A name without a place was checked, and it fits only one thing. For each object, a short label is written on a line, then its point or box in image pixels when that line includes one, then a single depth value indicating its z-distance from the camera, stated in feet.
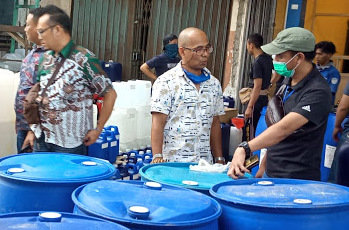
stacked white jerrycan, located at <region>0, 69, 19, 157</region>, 15.67
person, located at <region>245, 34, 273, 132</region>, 21.29
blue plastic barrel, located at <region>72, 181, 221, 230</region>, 5.33
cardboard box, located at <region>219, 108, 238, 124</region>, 23.41
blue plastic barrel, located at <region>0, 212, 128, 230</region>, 4.91
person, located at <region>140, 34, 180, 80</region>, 21.56
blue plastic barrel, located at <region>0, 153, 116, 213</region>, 6.58
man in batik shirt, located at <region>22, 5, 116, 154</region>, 10.03
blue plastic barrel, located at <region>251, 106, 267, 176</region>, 18.10
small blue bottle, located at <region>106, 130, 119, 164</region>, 16.33
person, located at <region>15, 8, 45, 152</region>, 11.71
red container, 23.30
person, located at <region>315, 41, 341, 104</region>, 20.94
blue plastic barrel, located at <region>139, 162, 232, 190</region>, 7.03
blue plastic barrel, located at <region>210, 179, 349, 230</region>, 5.93
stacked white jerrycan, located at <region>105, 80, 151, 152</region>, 19.08
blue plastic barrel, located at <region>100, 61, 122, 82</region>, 30.53
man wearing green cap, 8.70
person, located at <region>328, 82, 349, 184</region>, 15.06
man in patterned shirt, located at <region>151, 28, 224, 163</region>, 10.64
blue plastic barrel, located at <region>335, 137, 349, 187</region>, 12.95
